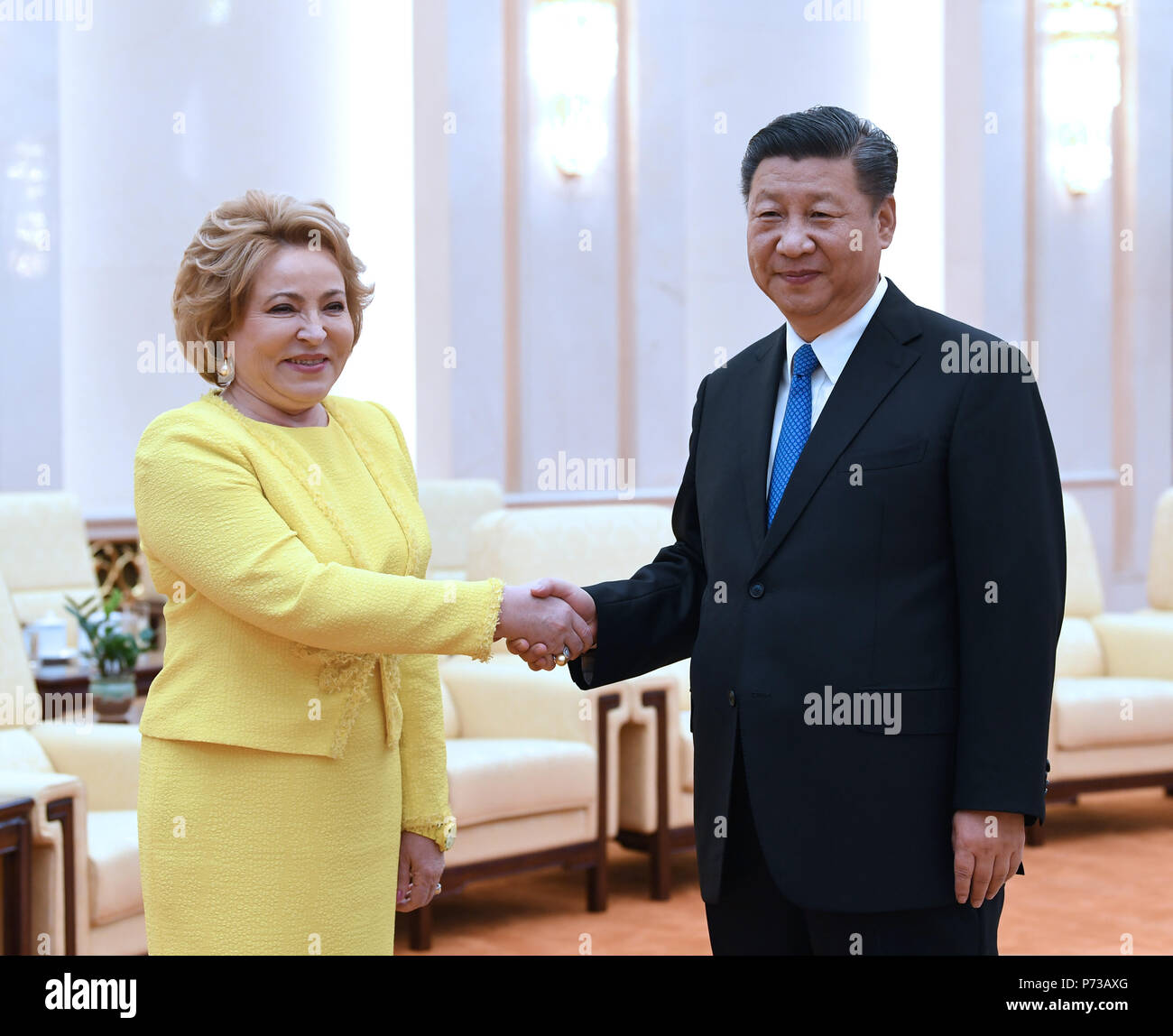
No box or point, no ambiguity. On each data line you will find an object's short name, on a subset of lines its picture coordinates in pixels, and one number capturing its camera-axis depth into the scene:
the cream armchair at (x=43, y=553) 5.16
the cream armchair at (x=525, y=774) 3.90
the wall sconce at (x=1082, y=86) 8.21
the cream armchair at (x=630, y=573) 4.29
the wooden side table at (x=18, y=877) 2.68
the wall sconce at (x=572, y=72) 6.80
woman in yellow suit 1.80
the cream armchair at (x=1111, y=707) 4.94
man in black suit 1.77
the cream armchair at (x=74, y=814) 2.76
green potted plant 4.12
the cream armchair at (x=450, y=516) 5.96
